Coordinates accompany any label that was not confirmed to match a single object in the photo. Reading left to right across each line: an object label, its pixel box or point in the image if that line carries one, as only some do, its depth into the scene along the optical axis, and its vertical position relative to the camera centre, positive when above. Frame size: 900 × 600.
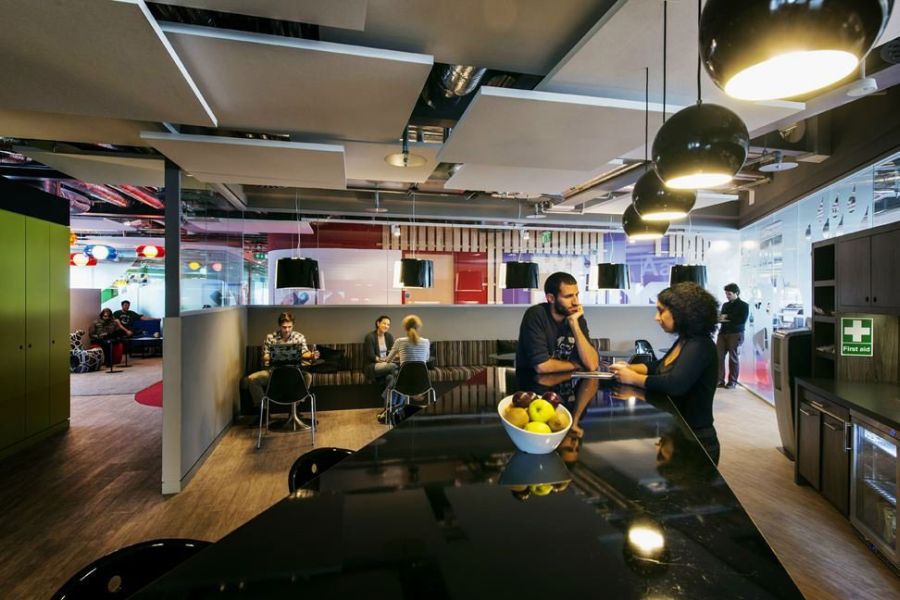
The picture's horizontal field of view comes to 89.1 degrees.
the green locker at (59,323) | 5.32 -0.28
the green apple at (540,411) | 1.69 -0.41
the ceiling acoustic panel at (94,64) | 1.85 +1.16
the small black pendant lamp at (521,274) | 7.21 +0.42
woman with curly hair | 2.28 -0.30
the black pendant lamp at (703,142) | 1.52 +0.53
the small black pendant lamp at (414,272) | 6.70 +0.42
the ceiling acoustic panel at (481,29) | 2.23 +1.44
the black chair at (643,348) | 7.26 -0.76
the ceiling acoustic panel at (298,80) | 2.23 +1.25
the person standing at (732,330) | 7.66 -0.50
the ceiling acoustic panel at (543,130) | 2.81 +1.22
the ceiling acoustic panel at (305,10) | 1.95 +1.27
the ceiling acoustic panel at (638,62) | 2.11 +1.31
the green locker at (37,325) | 4.89 -0.27
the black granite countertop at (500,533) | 0.92 -0.57
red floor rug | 7.06 -1.57
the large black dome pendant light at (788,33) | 0.82 +0.51
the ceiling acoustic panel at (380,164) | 4.32 +1.45
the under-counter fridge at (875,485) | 2.66 -1.16
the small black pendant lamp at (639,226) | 3.04 +0.50
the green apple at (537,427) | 1.63 -0.45
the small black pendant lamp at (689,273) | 7.25 +0.43
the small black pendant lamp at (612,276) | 7.09 +0.38
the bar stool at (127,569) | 1.12 -0.71
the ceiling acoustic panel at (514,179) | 4.71 +1.35
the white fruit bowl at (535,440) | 1.61 -0.50
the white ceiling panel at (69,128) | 3.37 +1.34
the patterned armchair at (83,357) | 9.80 -1.24
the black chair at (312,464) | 1.81 -0.69
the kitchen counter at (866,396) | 2.70 -0.66
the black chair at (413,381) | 5.11 -0.91
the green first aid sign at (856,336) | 3.57 -0.28
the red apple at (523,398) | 1.80 -0.39
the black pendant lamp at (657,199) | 2.39 +0.54
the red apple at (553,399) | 1.89 -0.41
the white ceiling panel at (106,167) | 4.38 +1.36
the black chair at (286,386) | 4.88 -0.92
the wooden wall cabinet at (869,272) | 3.14 +0.21
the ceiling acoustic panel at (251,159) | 3.45 +1.21
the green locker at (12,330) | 4.53 -0.30
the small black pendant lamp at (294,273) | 5.71 +0.34
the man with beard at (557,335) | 3.08 -0.24
